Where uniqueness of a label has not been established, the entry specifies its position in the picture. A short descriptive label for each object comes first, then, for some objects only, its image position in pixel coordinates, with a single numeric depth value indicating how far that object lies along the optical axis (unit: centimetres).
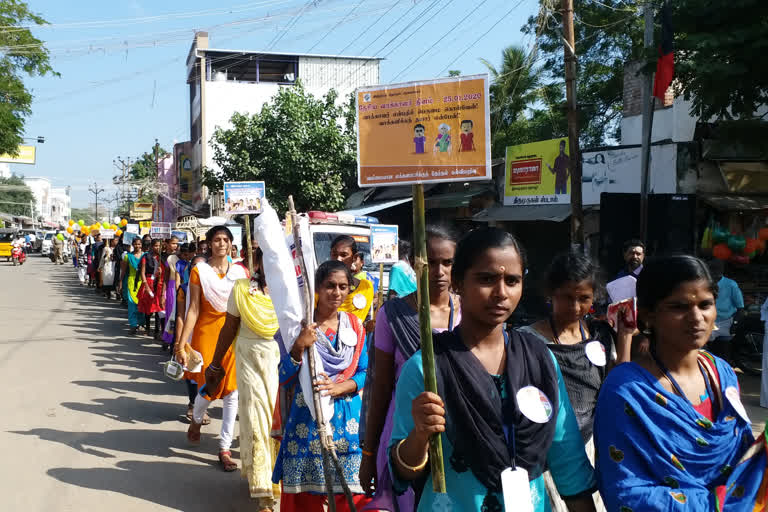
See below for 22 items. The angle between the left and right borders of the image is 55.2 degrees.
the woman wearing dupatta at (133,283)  1484
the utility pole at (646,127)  1124
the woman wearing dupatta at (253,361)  505
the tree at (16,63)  2503
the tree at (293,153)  2284
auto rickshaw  4769
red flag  989
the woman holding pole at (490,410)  198
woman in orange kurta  589
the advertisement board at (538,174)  1332
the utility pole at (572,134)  1091
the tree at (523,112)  2652
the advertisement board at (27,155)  4442
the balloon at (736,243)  1138
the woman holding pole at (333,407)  392
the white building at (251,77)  3881
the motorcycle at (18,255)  4412
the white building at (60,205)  14460
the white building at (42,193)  12381
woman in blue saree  204
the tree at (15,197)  9092
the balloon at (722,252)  1141
